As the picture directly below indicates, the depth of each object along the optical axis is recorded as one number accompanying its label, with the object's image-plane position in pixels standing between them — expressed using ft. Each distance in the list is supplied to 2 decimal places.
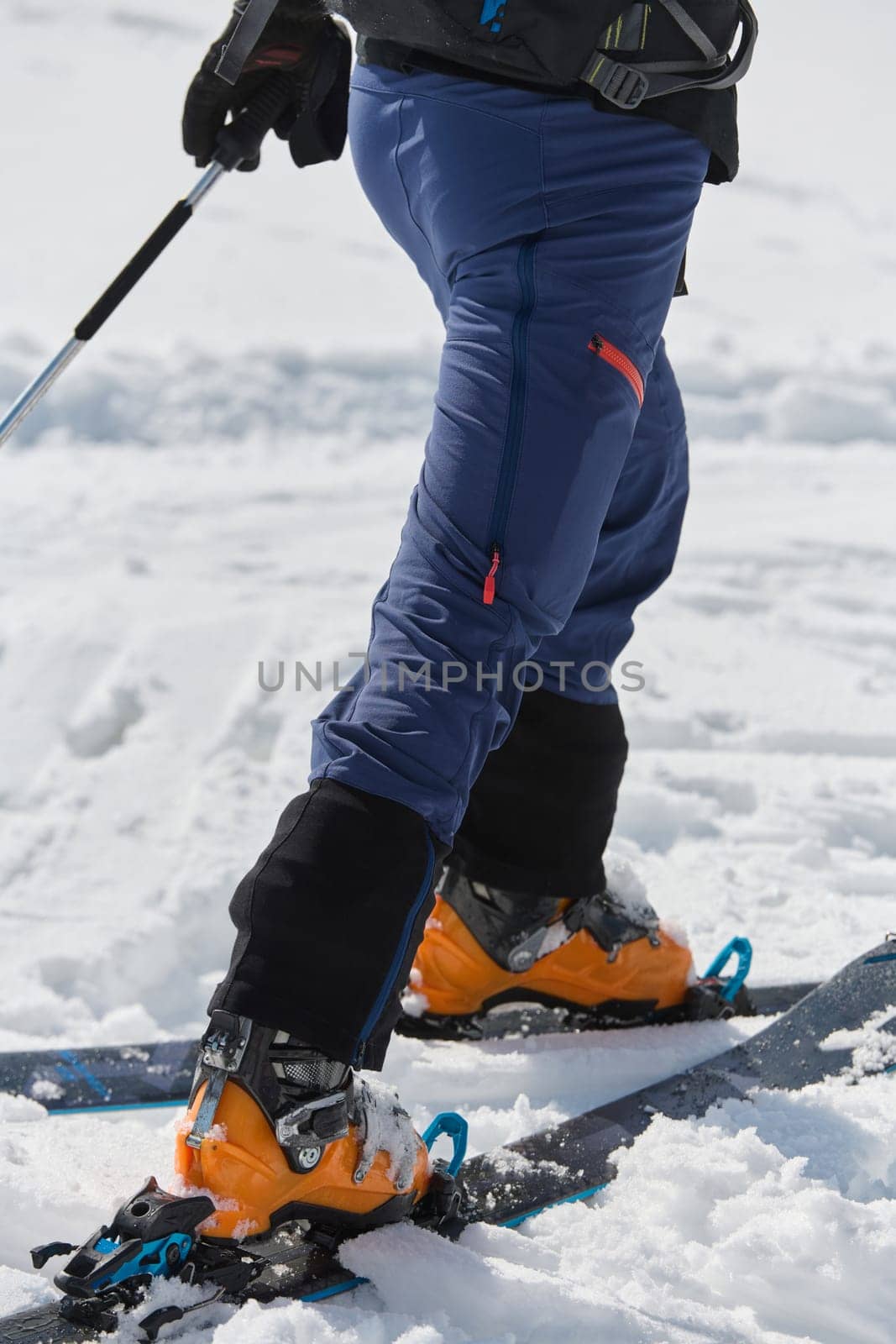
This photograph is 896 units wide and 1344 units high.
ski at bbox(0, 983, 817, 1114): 24.50
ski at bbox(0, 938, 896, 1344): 23.11
